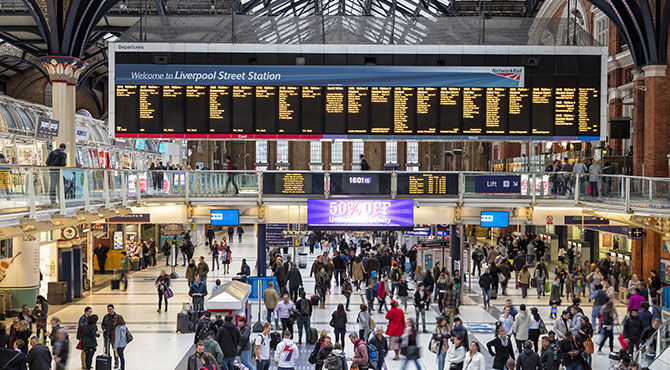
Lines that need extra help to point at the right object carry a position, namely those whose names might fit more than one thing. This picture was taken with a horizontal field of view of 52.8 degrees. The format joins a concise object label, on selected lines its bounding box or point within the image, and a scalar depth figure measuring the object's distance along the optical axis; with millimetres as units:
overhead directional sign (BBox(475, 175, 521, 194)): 20672
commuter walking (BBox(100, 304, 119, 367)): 13922
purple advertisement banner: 20281
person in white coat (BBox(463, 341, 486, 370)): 10836
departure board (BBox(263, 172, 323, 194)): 20875
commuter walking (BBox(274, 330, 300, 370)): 12195
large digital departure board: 21906
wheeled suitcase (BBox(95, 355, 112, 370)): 13359
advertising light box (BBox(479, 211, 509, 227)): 20703
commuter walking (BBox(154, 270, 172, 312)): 20422
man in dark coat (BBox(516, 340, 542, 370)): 11219
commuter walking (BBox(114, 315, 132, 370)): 13773
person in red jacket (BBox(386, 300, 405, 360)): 14046
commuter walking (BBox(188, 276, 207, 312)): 19125
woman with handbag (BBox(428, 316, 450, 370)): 13039
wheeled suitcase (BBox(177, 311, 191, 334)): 17781
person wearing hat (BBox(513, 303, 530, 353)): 14445
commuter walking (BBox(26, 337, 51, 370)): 11367
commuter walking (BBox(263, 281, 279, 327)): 17875
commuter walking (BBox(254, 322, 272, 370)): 12922
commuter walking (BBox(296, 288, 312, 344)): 16234
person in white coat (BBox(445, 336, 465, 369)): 11820
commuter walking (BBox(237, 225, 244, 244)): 43219
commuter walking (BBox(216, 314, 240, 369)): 12734
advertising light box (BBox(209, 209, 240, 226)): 21062
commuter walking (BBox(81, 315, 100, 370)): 13781
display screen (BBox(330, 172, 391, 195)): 20672
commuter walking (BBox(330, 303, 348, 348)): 15461
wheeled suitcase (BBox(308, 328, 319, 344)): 16131
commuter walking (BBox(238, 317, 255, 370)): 13133
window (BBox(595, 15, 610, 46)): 31484
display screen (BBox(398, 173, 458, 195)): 20781
